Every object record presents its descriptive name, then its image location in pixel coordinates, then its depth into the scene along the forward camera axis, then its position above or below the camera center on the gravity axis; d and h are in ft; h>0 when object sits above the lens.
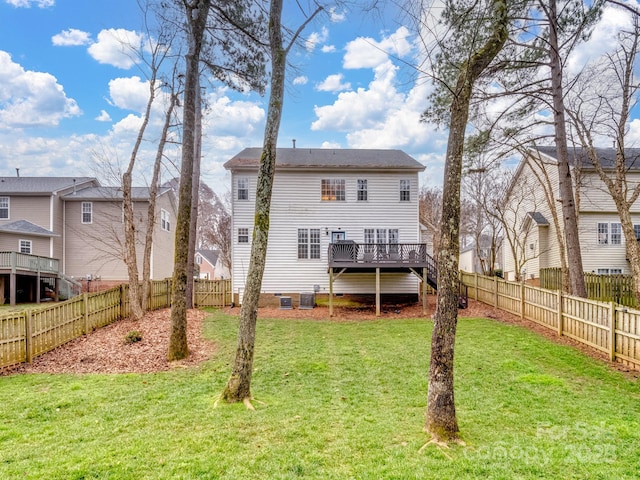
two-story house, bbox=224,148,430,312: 54.03 +4.87
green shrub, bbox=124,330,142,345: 30.62 -7.43
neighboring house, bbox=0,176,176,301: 66.18 +5.75
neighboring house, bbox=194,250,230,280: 134.51 -4.70
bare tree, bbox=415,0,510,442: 13.12 +0.27
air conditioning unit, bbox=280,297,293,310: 52.11 -7.74
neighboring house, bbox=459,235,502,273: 133.90 -2.68
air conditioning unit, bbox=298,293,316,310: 52.47 -7.57
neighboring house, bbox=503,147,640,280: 62.44 +4.47
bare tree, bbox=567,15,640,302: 32.71 +14.19
